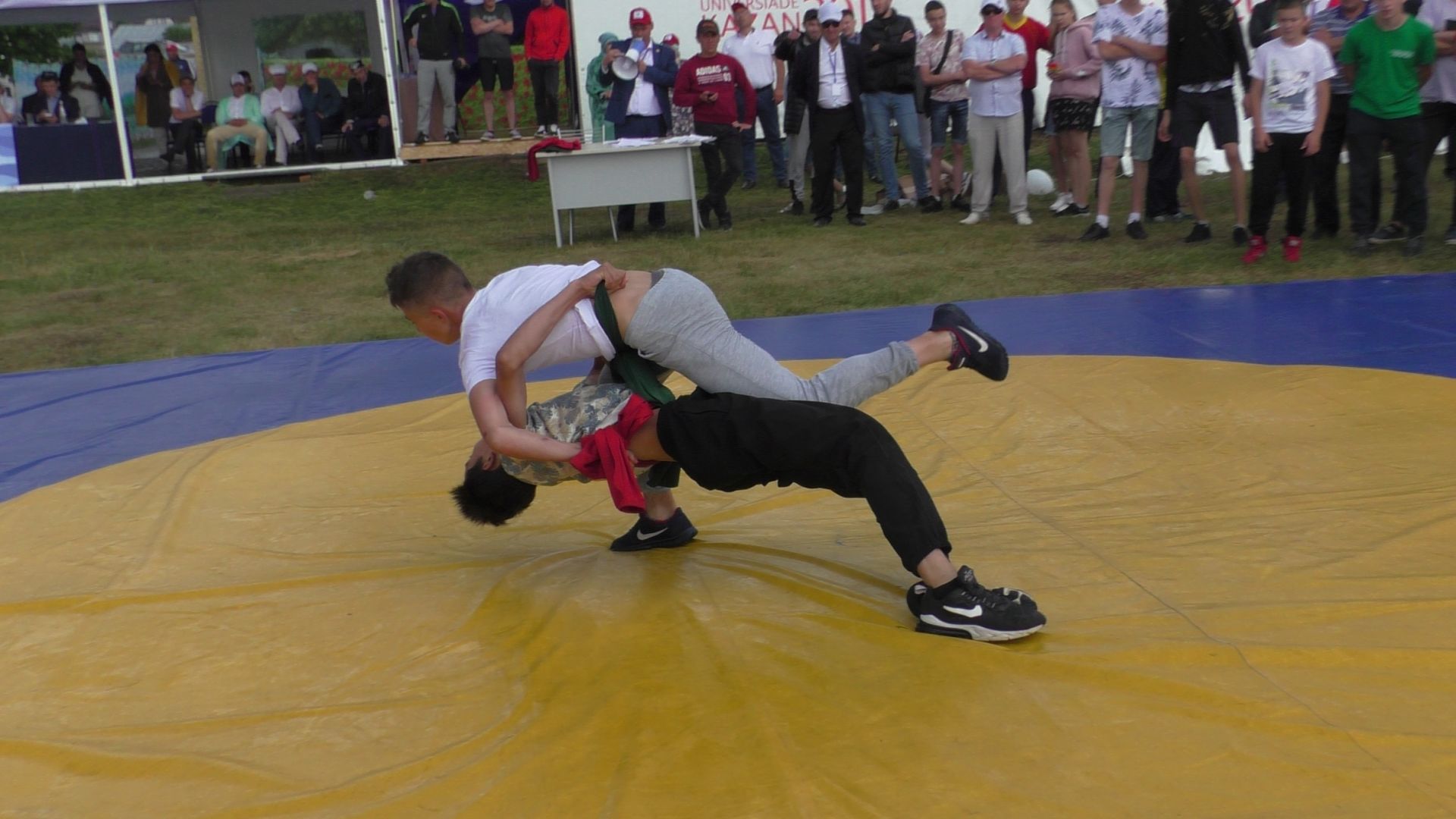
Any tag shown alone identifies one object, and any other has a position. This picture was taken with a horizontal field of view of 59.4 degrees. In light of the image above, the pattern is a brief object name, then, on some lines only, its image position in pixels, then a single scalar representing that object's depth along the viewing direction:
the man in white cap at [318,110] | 14.62
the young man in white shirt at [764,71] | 11.98
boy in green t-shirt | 6.88
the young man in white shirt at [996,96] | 9.12
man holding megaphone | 10.43
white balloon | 11.02
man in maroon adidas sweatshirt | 10.05
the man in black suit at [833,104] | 9.38
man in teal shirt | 14.52
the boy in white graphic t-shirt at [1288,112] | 7.02
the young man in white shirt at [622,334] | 3.16
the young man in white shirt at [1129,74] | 8.05
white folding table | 9.48
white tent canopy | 14.95
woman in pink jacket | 9.02
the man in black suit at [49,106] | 14.55
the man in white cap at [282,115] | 14.65
